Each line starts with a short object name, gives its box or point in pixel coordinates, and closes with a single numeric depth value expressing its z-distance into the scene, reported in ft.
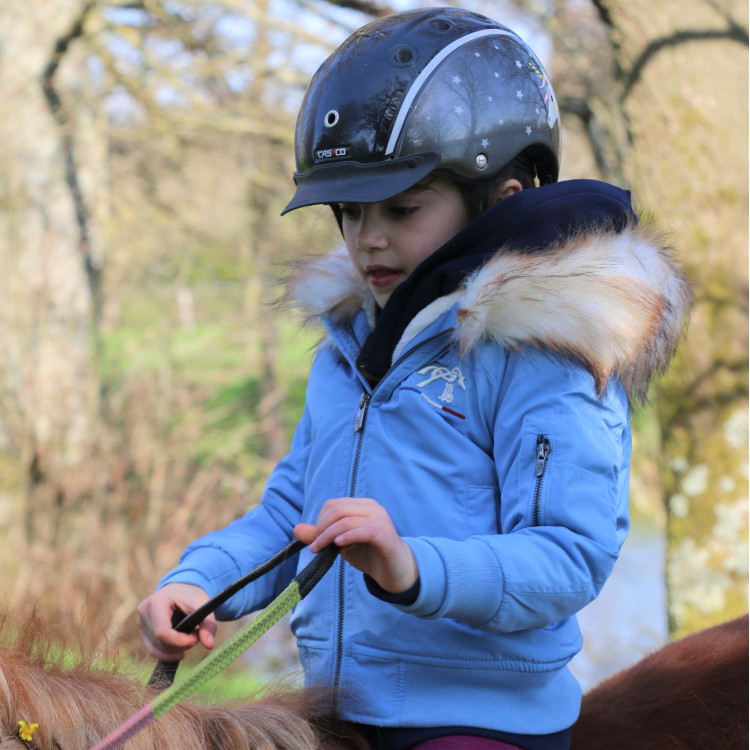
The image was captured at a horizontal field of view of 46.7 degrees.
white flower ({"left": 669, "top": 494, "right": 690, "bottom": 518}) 16.47
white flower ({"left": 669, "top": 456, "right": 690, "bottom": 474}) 16.51
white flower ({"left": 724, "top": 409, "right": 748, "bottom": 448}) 15.78
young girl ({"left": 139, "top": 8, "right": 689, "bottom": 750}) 5.42
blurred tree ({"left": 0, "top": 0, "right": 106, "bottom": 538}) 21.31
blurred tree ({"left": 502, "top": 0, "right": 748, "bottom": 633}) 15.83
